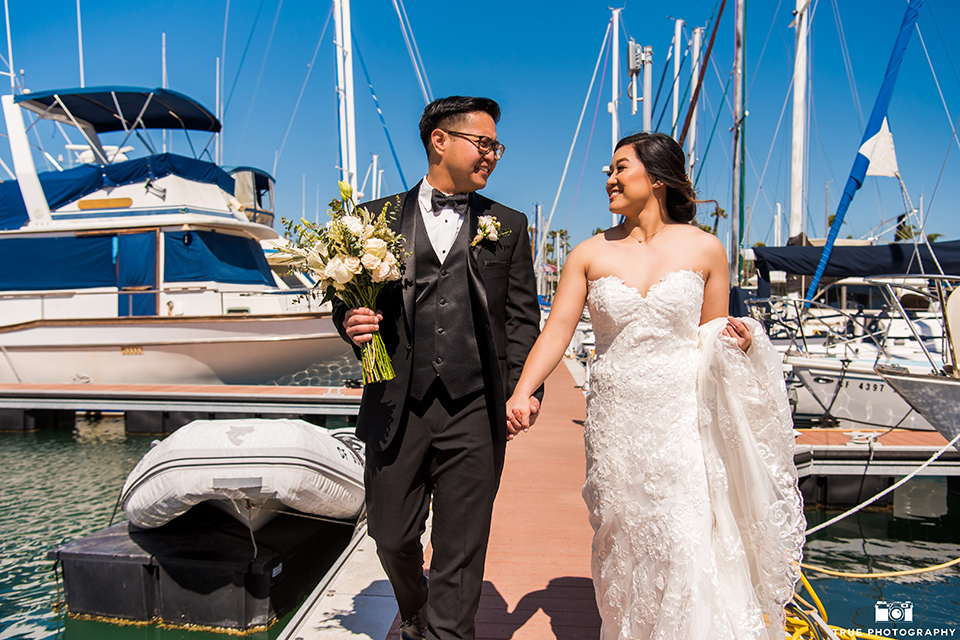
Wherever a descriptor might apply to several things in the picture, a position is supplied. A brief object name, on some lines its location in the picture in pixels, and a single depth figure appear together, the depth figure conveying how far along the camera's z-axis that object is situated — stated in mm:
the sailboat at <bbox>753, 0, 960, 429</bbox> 9688
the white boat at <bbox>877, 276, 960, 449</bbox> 4770
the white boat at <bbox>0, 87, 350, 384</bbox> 12727
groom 2373
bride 2236
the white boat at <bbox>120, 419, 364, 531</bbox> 4078
